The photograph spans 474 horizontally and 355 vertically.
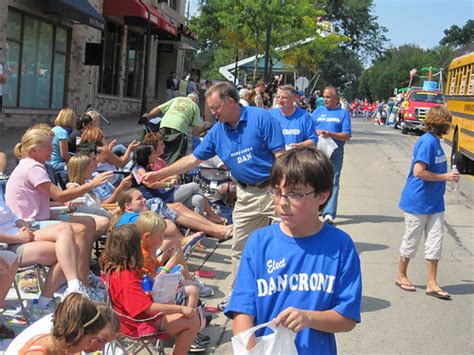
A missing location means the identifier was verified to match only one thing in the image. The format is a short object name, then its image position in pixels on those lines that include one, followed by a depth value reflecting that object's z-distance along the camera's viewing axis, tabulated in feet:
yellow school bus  53.16
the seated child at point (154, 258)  15.44
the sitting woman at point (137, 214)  18.90
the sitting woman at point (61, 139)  27.37
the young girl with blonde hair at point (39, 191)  17.58
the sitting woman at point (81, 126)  29.19
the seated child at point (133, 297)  13.48
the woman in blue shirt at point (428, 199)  20.54
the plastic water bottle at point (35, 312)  15.72
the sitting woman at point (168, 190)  24.19
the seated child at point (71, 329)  9.45
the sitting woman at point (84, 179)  21.03
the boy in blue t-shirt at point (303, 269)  8.14
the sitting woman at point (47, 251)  15.70
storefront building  52.39
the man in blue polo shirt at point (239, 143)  17.13
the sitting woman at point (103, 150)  27.43
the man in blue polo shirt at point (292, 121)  25.62
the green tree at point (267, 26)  77.92
